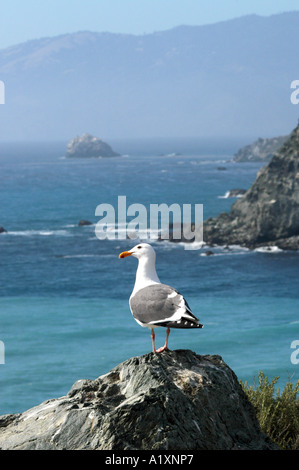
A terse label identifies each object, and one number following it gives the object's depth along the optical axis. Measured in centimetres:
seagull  1216
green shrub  1512
